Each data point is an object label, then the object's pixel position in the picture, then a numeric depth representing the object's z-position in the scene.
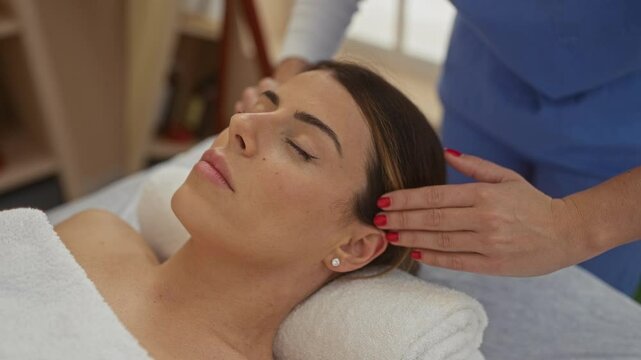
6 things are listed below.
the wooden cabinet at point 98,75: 2.42
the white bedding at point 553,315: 1.39
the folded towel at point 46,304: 1.00
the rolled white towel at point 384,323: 1.14
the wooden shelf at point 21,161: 2.56
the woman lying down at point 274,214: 1.11
